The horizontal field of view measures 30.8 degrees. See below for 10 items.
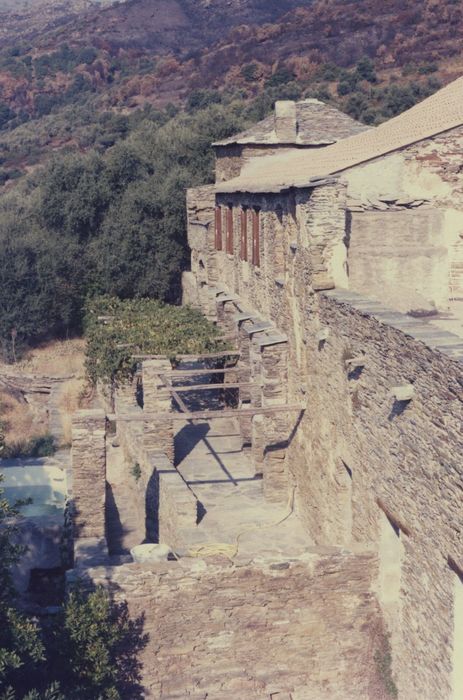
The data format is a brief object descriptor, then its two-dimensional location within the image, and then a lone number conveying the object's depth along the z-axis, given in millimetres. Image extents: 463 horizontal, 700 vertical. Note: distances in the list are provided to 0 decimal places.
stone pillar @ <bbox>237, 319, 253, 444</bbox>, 16095
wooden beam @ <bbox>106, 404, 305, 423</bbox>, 11828
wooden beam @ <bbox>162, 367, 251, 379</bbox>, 14297
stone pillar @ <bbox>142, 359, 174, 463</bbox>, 14422
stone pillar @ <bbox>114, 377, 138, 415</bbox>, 16781
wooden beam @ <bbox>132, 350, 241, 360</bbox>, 15414
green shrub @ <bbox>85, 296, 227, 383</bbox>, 16656
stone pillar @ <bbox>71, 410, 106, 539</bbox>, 11680
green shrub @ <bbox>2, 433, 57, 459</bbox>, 17641
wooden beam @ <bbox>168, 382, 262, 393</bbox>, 13242
